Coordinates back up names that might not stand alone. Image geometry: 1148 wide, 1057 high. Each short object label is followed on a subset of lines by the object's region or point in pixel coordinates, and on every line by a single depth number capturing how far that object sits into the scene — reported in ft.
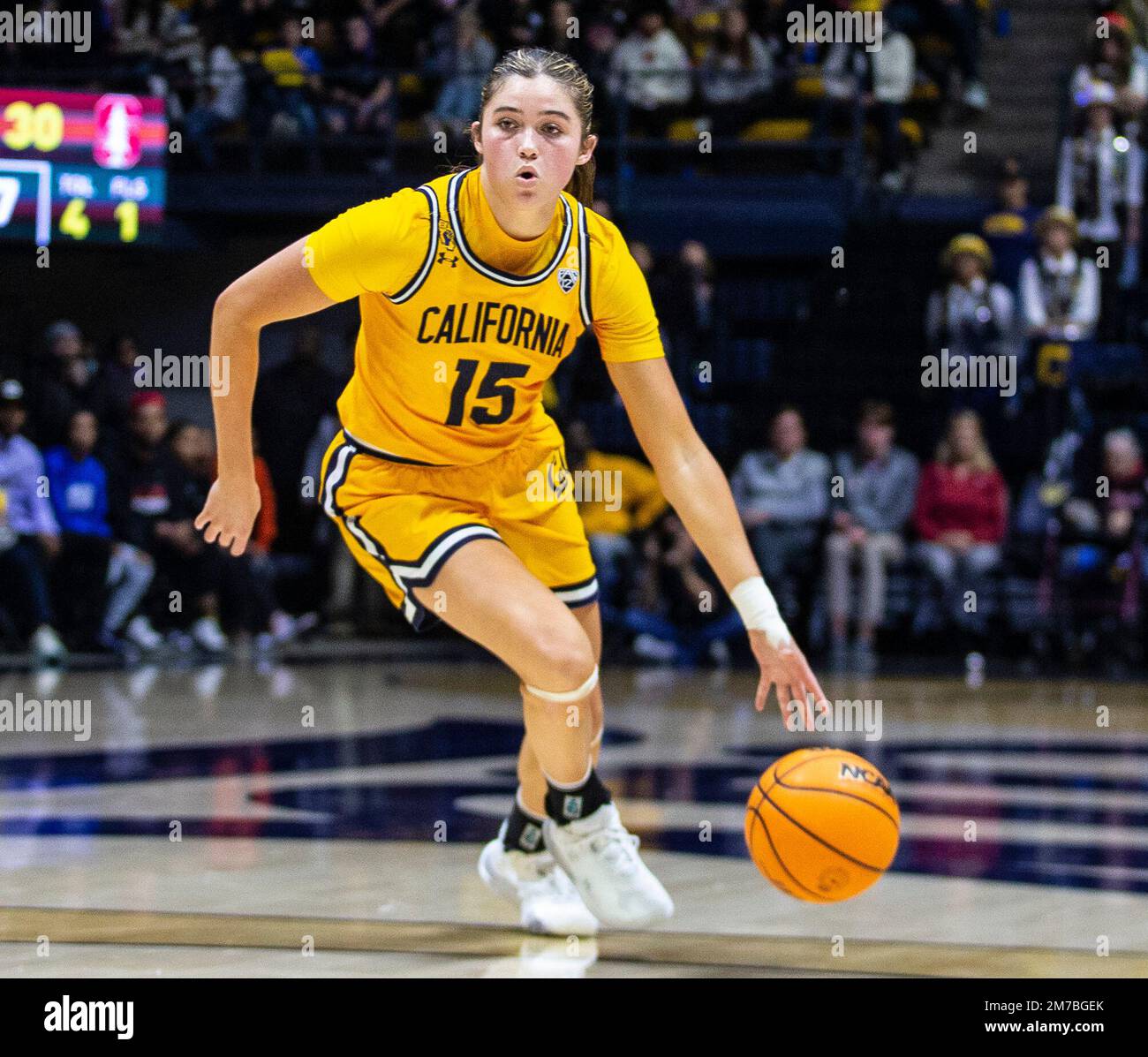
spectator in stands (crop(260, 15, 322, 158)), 48.49
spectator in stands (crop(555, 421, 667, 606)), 38.58
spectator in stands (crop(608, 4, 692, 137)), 48.03
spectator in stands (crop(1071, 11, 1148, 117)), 46.24
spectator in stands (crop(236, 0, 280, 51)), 50.06
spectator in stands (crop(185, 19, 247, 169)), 48.80
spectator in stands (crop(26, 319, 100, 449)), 40.01
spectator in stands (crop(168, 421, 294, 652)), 39.58
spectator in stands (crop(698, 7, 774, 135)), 47.91
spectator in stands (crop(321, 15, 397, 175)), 48.09
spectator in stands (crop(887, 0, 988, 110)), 50.98
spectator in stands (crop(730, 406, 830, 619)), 38.99
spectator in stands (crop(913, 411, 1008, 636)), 38.22
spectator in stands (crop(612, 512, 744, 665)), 39.47
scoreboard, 44.11
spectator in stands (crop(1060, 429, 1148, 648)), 37.52
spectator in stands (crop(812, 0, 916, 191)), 47.78
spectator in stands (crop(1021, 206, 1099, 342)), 40.73
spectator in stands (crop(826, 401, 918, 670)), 38.55
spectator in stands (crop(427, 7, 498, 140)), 46.96
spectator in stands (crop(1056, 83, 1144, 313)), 43.65
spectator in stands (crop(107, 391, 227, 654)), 38.75
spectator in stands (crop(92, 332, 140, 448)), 40.52
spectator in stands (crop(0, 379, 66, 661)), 37.50
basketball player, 14.11
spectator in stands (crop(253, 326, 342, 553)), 43.19
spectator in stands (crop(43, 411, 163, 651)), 37.99
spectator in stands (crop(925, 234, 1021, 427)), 40.60
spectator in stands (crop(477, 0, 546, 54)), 48.65
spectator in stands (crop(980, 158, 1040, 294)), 44.21
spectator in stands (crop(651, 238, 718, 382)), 42.68
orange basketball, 13.91
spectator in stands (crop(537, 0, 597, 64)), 46.88
